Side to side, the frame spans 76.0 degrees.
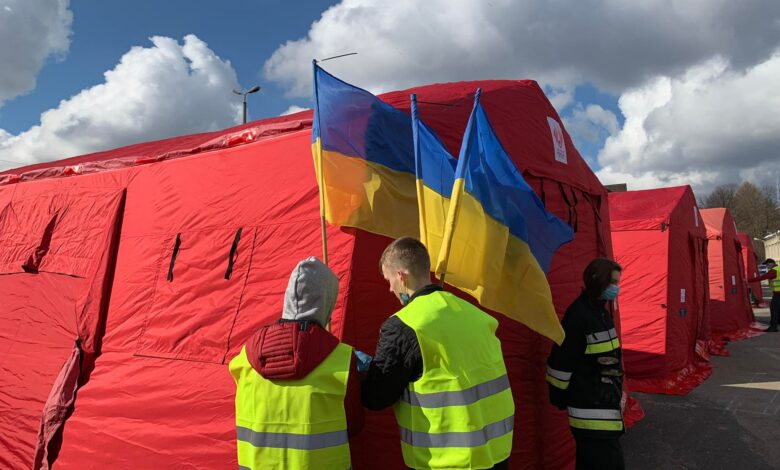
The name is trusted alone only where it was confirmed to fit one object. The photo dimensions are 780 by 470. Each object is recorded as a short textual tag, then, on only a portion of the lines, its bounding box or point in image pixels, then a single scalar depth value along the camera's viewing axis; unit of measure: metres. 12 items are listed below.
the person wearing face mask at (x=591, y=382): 3.00
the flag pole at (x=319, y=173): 2.90
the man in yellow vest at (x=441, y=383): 1.97
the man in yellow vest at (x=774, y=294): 12.40
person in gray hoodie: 1.97
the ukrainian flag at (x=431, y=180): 2.70
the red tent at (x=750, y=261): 17.56
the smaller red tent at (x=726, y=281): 11.62
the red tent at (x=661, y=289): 7.45
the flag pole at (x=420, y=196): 2.68
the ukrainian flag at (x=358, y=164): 2.97
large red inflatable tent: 3.34
